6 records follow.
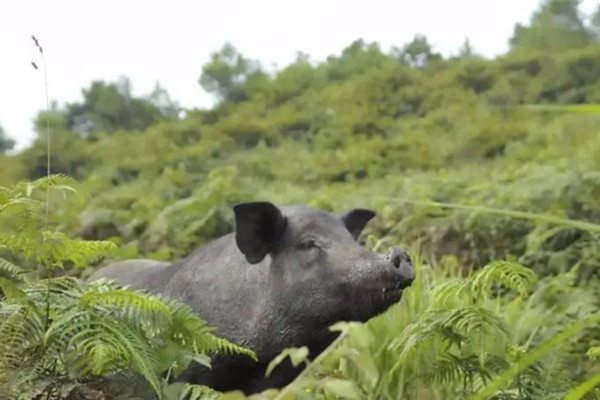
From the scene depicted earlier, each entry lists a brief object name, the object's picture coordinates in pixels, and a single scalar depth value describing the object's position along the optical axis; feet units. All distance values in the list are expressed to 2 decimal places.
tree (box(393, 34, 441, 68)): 82.50
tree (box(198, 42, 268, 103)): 92.53
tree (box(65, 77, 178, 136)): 86.89
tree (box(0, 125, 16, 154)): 74.95
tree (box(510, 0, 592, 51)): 85.87
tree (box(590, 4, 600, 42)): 89.40
